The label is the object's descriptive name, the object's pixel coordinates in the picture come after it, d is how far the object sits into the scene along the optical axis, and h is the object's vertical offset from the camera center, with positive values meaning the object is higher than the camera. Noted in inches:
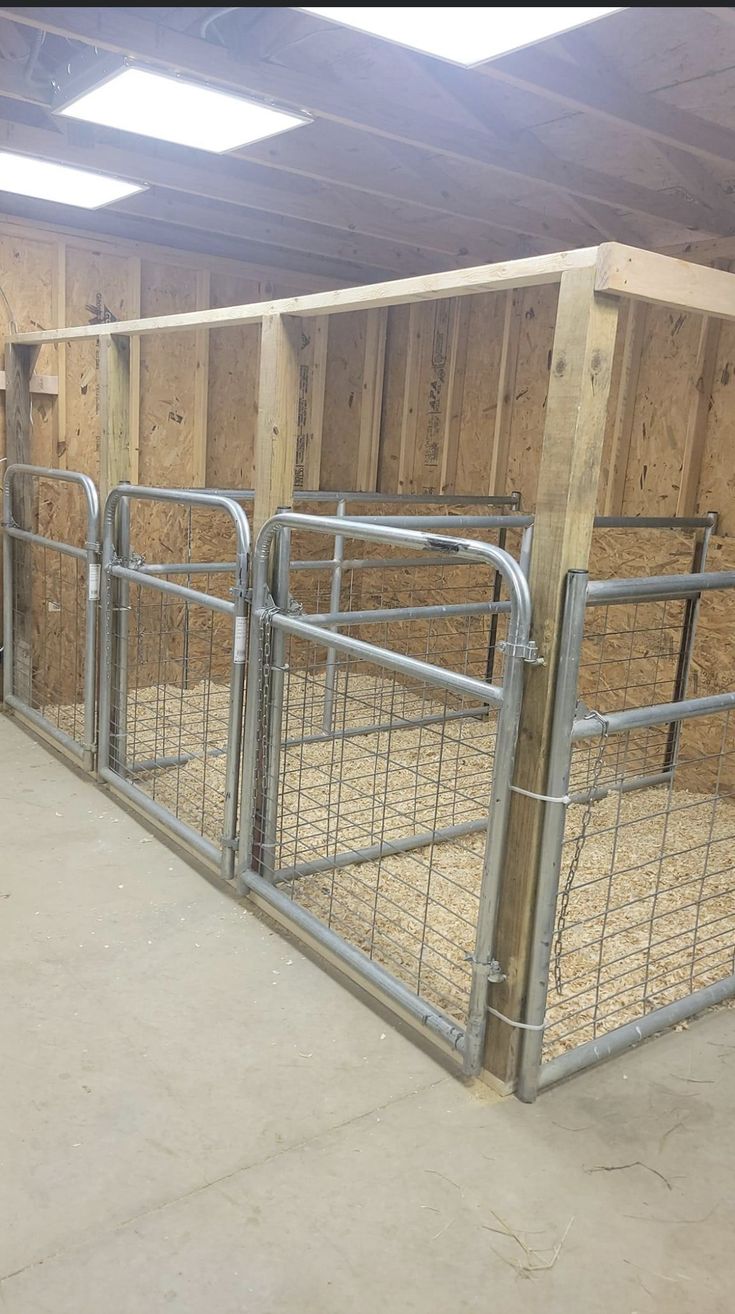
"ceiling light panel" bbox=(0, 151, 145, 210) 141.1 +36.4
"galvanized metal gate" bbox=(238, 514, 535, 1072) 81.1 -53.4
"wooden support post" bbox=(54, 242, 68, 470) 181.3 +9.3
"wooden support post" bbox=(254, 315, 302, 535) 109.9 +2.4
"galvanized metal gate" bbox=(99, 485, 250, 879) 115.0 -48.4
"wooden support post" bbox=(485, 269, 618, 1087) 73.5 -5.5
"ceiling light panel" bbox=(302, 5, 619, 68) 79.7 +36.0
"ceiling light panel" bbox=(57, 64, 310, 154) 105.9 +37.3
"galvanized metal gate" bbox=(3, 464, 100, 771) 147.7 -37.7
